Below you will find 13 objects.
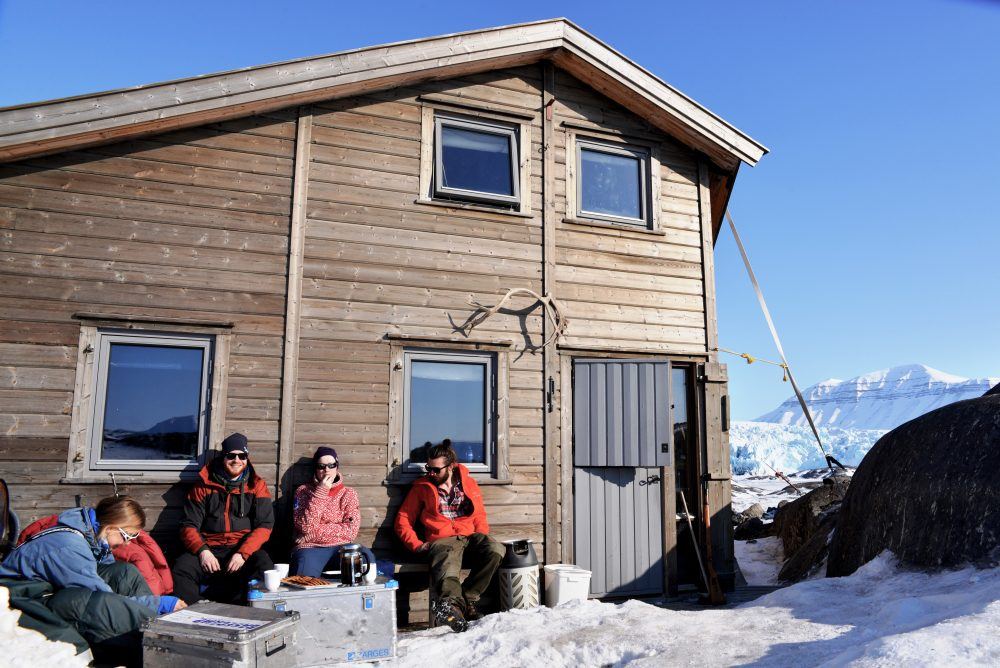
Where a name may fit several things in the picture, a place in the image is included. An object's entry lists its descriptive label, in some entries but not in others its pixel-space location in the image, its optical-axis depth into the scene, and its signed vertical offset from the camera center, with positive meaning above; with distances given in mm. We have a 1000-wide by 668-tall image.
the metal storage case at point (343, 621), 4699 -1139
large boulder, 5000 -350
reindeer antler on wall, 6773 +1187
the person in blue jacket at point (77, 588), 4211 -846
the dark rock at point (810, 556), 7141 -1098
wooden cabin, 5773 +1340
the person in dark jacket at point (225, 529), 5316 -649
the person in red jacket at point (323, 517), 5543 -582
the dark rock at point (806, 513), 9086 -838
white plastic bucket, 6242 -1177
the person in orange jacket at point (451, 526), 5805 -681
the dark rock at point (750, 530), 11827 -1351
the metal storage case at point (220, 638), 3883 -1052
